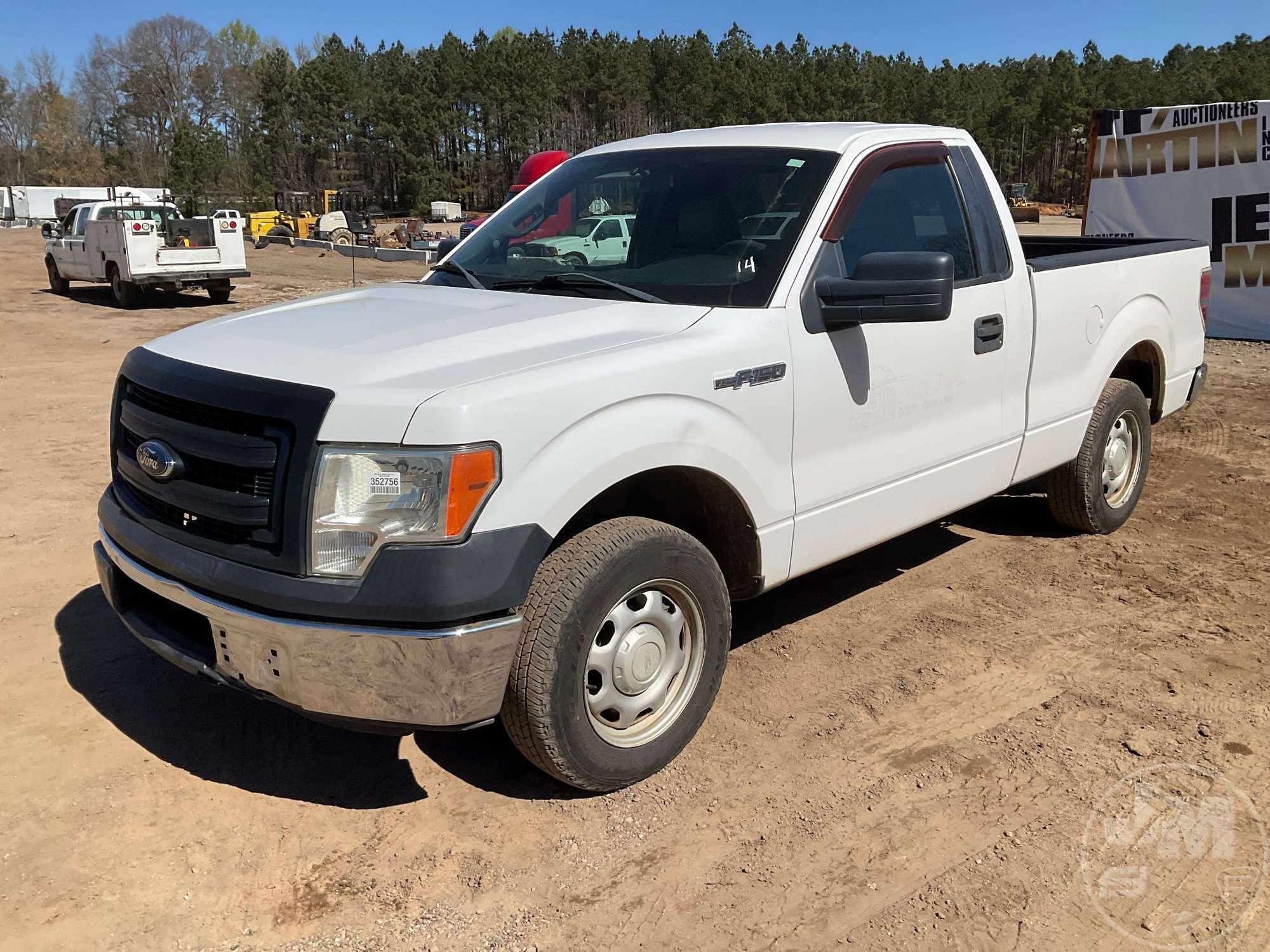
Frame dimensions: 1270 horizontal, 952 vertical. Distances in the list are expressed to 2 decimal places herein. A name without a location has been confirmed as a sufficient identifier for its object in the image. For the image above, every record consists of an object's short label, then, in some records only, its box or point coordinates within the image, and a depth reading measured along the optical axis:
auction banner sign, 12.60
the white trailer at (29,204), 67.06
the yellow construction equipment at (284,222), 43.94
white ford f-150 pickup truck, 2.80
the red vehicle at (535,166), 14.70
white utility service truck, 18.88
